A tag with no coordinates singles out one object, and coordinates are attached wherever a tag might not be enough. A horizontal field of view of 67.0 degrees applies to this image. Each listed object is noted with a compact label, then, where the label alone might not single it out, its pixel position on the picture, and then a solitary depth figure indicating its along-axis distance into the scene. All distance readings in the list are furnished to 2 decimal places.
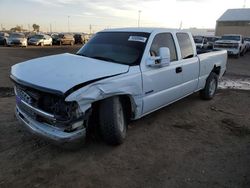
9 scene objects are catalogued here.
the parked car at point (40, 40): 24.68
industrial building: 45.06
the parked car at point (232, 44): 15.98
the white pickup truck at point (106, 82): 2.46
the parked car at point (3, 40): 22.89
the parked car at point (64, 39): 27.96
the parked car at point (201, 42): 18.59
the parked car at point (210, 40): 20.19
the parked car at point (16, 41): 22.07
